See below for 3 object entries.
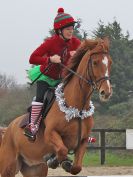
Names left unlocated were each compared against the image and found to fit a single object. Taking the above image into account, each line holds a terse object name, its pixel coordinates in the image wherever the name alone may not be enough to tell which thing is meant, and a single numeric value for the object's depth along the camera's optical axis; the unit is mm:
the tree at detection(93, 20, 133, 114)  74107
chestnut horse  12056
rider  13423
